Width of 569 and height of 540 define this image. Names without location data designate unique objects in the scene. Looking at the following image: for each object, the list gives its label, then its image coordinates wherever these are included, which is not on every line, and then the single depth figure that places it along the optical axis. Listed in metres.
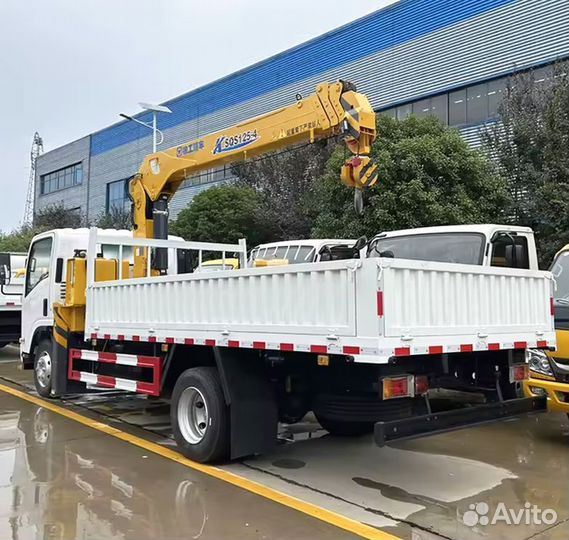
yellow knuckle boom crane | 6.48
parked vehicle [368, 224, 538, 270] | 7.36
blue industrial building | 20.50
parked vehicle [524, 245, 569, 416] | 5.99
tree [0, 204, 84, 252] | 38.31
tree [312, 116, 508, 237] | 14.00
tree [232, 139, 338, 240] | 19.89
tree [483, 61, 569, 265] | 14.52
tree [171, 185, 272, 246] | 23.25
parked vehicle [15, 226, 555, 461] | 4.35
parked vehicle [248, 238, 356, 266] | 11.44
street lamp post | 24.60
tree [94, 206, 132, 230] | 35.46
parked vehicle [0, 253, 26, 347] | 13.07
